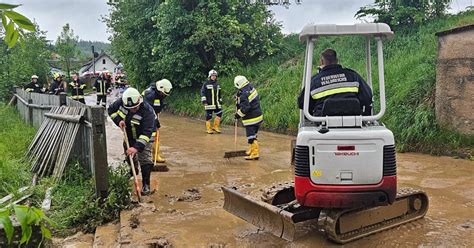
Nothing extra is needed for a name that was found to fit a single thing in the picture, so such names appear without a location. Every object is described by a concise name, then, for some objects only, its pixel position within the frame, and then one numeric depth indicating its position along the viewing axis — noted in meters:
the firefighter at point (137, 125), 6.84
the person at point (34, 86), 19.21
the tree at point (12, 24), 1.49
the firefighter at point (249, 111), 9.74
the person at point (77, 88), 18.97
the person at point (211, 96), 14.02
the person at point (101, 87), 19.02
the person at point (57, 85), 19.11
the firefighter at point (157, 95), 9.05
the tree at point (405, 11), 16.30
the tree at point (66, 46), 59.50
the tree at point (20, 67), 25.62
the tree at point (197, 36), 20.64
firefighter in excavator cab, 4.91
